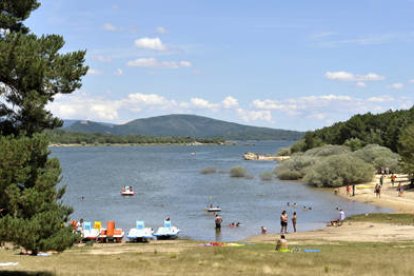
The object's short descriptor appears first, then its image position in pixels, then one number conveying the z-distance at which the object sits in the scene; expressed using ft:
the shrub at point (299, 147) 502.62
